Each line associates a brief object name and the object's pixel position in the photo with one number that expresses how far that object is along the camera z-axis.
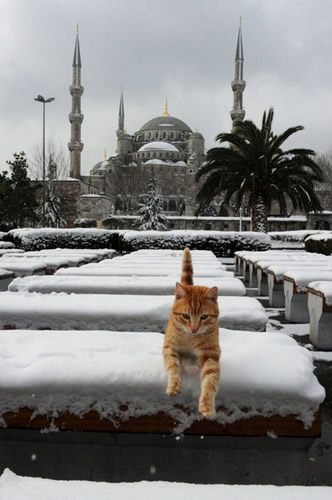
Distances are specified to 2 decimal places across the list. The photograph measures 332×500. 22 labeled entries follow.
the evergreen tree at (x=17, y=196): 32.47
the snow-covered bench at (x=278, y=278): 6.78
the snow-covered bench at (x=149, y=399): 1.76
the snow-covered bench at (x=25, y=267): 6.81
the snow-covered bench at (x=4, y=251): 12.41
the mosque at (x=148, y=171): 44.72
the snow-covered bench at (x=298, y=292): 5.57
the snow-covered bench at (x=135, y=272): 5.43
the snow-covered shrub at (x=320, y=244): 16.48
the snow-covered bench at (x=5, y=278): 6.20
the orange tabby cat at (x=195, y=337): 1.59
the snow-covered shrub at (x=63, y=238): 19.88
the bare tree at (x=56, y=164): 42.00
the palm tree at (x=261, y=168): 19.28
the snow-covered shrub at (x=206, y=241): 18.30
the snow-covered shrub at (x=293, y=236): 30.53
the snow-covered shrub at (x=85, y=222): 42.24
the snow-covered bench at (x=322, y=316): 4.53
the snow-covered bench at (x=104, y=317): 3.13
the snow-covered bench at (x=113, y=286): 4.25
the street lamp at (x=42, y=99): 29.83
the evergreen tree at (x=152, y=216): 37.09
